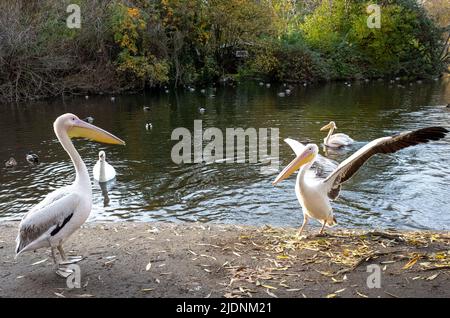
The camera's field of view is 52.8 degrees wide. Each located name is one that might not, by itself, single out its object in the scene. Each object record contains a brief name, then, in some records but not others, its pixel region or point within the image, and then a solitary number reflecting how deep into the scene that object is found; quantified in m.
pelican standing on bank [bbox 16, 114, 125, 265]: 4.92
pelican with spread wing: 5.47
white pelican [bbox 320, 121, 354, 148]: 13.97
